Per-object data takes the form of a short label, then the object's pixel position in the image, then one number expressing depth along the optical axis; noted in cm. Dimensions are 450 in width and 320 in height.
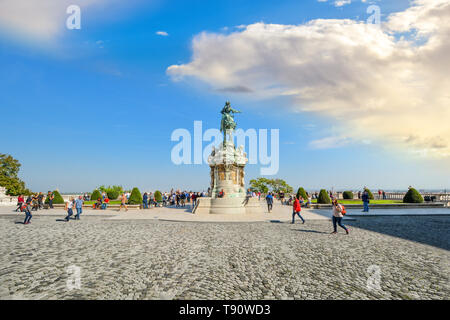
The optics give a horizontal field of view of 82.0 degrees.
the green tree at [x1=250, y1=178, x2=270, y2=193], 6481
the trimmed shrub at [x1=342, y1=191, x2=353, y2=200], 4128
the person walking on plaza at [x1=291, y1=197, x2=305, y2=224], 1558
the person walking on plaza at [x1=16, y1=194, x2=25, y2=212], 2110
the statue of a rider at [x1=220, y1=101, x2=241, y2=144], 3055
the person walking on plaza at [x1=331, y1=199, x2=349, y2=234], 1231
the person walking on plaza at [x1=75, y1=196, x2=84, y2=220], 1784
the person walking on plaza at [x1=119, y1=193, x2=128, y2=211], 2579
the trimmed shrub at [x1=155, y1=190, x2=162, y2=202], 3419
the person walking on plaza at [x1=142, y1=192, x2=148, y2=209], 2701
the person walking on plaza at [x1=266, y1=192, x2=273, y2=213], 2218
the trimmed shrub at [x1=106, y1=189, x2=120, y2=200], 5231
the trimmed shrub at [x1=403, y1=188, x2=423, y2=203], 2803
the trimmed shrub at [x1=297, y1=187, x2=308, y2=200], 3177
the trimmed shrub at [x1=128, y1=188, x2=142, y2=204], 2845
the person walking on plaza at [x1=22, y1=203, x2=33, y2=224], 1545
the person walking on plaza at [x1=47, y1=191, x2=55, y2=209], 2731
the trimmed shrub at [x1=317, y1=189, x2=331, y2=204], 2800
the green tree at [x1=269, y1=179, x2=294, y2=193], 6455
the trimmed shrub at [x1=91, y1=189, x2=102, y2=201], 3134
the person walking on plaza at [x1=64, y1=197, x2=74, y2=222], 1712
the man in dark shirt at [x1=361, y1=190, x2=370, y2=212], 2229
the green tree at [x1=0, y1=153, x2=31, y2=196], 4308
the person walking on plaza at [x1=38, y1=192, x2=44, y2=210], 2592
